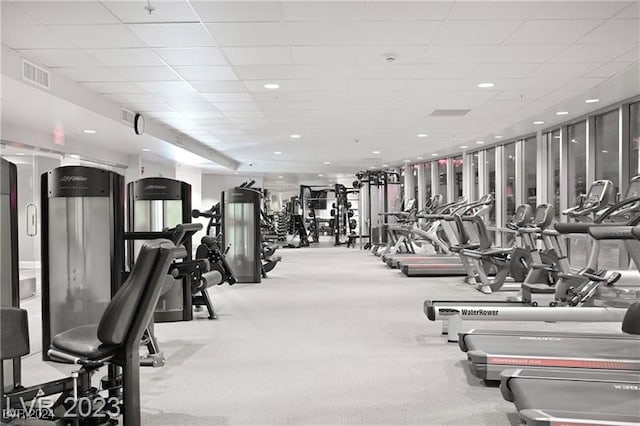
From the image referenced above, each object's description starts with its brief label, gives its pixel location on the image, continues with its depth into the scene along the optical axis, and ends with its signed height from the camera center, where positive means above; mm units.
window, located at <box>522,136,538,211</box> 11617 +777
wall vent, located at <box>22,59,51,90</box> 5473 +1424
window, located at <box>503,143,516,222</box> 12734 +656
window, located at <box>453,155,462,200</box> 16000 +895
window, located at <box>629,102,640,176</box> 8000 +996
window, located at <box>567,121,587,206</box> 9781 +811
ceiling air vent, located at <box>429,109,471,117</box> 8594 +1516
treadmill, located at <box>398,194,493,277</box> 8227 -970
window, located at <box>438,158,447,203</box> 16844 +941
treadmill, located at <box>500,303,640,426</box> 2432 -940
